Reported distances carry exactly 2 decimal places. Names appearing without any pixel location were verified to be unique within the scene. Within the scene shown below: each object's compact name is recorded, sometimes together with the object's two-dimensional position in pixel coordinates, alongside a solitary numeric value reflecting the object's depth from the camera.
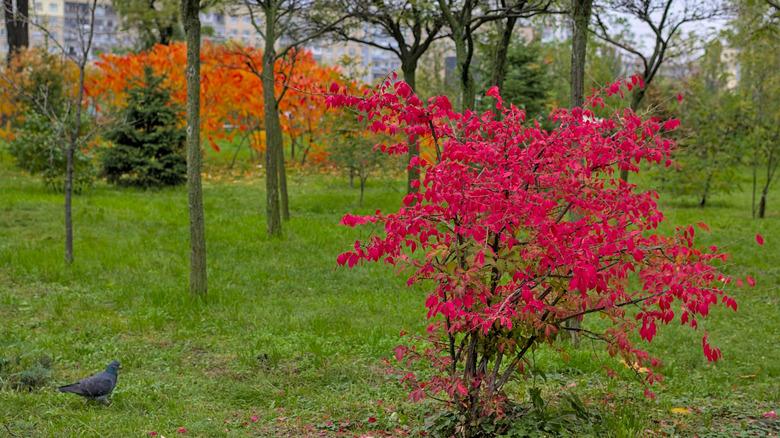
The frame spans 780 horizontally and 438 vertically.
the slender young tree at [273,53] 12.26
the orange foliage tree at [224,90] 20.59
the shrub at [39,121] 15.91
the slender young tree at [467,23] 9.88
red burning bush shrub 4.21
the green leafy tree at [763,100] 16.97
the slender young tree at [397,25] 13.22
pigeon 5.13
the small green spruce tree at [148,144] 18.06
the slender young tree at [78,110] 9.38
